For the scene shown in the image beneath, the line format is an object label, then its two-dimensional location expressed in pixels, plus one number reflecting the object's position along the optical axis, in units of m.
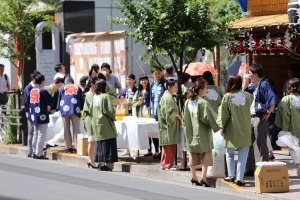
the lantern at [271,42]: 18.50
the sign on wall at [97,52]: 23.17
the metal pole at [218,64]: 19.95
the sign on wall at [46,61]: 29.38
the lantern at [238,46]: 19.47
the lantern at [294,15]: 15.80
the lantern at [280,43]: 18.25
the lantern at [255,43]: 18.94
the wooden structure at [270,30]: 18.16
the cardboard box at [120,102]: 18.08
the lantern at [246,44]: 19.16
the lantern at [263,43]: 18.67
